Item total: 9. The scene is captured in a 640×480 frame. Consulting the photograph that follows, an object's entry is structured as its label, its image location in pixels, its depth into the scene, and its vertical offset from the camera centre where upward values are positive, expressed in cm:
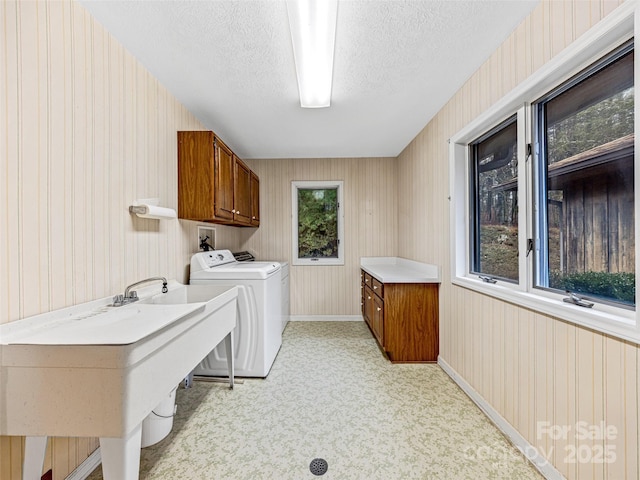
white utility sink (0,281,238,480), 95 -51
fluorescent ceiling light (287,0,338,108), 132 +115
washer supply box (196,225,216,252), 283 +4
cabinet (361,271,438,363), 268 -80
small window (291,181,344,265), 421 +29
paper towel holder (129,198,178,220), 178 +23
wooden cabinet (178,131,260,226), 238 +59
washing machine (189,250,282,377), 241 -74
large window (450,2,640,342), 111 +28
